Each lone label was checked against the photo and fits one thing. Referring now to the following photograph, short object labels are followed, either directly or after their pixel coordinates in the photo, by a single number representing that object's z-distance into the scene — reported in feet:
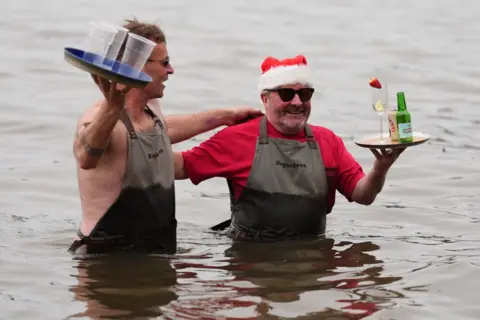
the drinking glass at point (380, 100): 53.01
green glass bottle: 50.75
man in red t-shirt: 54.24
